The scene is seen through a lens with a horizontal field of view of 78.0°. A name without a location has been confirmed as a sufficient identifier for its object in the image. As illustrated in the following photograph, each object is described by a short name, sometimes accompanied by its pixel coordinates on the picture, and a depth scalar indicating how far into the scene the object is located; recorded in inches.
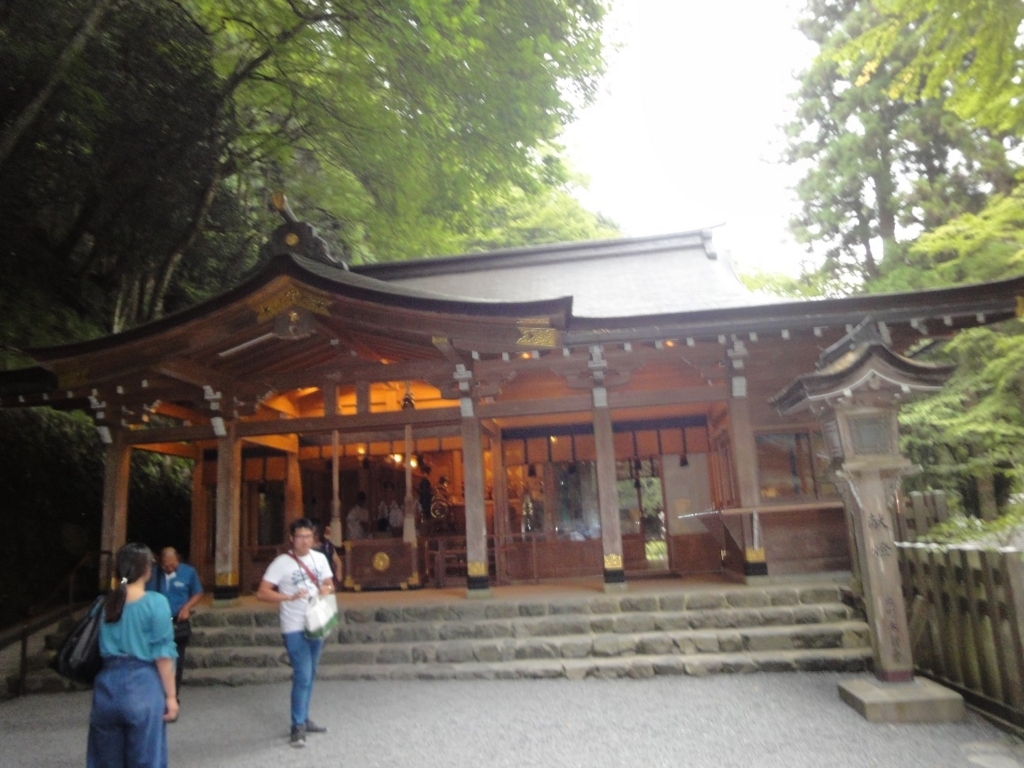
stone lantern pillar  215.5
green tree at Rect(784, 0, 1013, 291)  573.6
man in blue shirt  239.8
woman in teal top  125.2
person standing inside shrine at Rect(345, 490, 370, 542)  480.7
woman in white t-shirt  194.5
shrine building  329.7
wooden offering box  414.9
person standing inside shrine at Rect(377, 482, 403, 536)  493.7
